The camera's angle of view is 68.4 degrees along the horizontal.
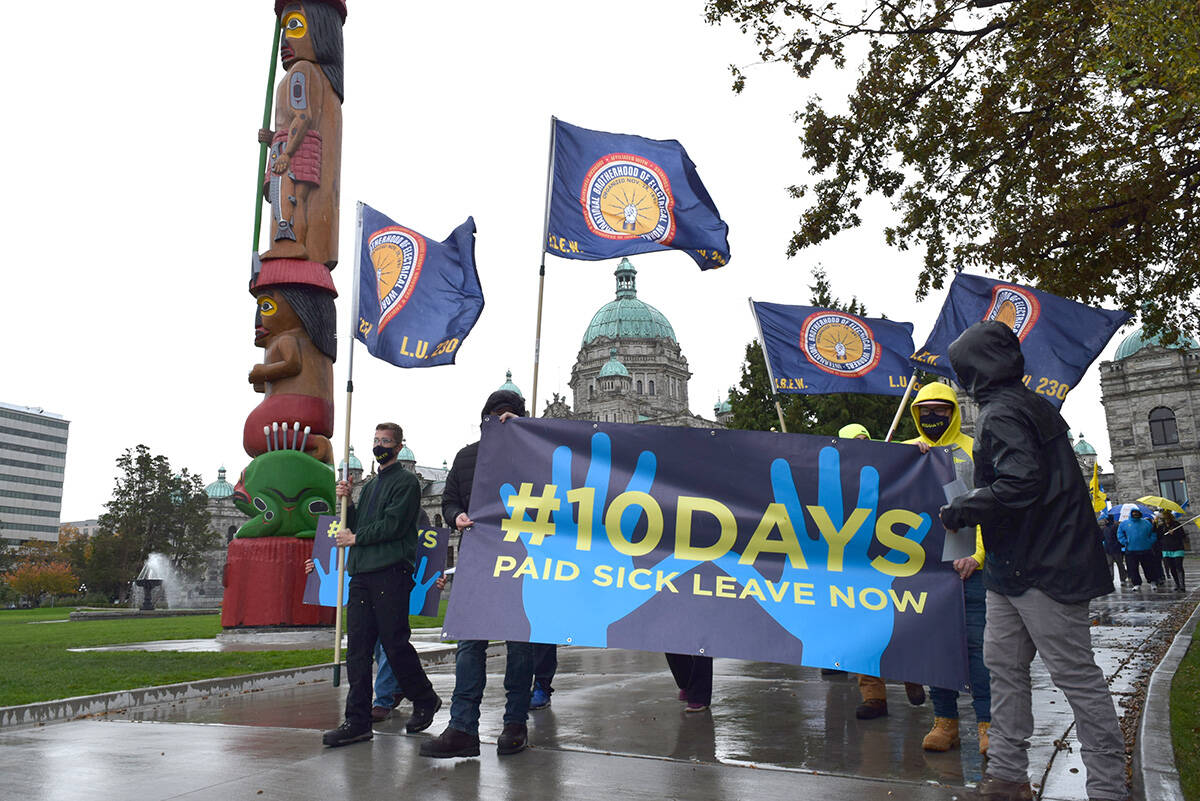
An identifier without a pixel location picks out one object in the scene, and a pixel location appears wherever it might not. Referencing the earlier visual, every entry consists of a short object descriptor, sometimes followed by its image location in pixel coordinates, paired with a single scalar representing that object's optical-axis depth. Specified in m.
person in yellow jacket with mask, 5.31
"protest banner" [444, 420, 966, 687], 5.19
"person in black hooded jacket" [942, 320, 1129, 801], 4.01
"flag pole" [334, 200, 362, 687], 6.44
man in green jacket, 6.03
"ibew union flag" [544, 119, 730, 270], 7.52
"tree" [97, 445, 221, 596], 52.91
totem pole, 16.94
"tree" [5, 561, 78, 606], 61.03
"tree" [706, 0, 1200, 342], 10.17
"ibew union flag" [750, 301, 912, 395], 9.70
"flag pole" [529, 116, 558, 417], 6.52
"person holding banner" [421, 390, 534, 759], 5.23
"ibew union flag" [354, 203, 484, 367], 7.71
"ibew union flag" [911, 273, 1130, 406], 6.90
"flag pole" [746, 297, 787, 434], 9.41
